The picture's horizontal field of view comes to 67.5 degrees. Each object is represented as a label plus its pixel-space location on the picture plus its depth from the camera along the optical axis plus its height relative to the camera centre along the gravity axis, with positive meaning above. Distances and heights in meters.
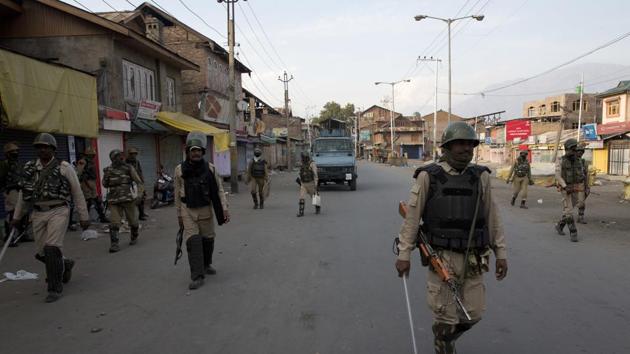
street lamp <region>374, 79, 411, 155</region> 59.47 +4.82
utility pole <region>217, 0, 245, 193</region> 19.48 +1.64
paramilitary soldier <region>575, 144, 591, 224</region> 8.64 -0.33
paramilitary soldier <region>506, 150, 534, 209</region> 12.93 -0.72
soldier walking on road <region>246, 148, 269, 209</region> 12.95 -0.65
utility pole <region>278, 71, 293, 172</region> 40.44 +4.35
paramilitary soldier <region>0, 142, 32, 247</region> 8.02 -0.34
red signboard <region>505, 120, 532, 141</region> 43.00 +1.79
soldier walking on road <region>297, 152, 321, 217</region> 11.97 -0.71
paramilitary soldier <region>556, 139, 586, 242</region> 8.40 -0.56
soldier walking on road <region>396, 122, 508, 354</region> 3.11 -0.51
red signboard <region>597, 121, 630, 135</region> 27.89 +1.24
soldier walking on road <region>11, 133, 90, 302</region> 5.18 -0.52
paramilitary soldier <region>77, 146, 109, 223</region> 9.95 -0.43
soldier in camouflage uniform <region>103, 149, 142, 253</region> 7.84 -0.62
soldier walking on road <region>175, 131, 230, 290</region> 5.59 -0.59
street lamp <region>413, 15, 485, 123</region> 31.67 +8.57
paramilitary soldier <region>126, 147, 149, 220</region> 10.40 -0.24
